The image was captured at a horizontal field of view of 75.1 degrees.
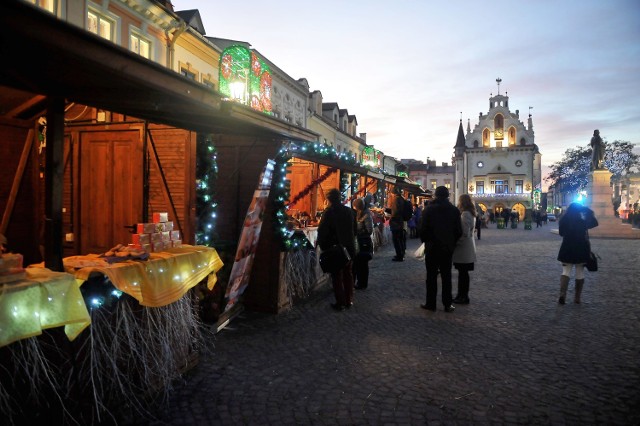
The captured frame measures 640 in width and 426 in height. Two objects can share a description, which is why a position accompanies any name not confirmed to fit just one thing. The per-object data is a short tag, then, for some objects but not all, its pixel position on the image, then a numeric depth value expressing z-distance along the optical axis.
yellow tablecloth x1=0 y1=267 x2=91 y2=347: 2.53
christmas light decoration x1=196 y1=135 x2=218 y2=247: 5.54
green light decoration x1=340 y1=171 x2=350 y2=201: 11.38
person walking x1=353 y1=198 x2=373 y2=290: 8.70
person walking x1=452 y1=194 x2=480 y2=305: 7.49
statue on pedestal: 26.95
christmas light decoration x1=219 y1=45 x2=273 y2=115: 11.13
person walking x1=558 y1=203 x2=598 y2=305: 7.19
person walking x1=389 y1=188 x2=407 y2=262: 12.66
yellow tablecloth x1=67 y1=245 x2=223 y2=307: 3.39
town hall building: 63.09
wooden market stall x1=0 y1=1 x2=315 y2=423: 2.71
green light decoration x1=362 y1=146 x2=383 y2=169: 26.11
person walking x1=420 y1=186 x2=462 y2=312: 6.88
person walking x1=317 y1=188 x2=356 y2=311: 7.12
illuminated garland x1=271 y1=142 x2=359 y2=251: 6.66
